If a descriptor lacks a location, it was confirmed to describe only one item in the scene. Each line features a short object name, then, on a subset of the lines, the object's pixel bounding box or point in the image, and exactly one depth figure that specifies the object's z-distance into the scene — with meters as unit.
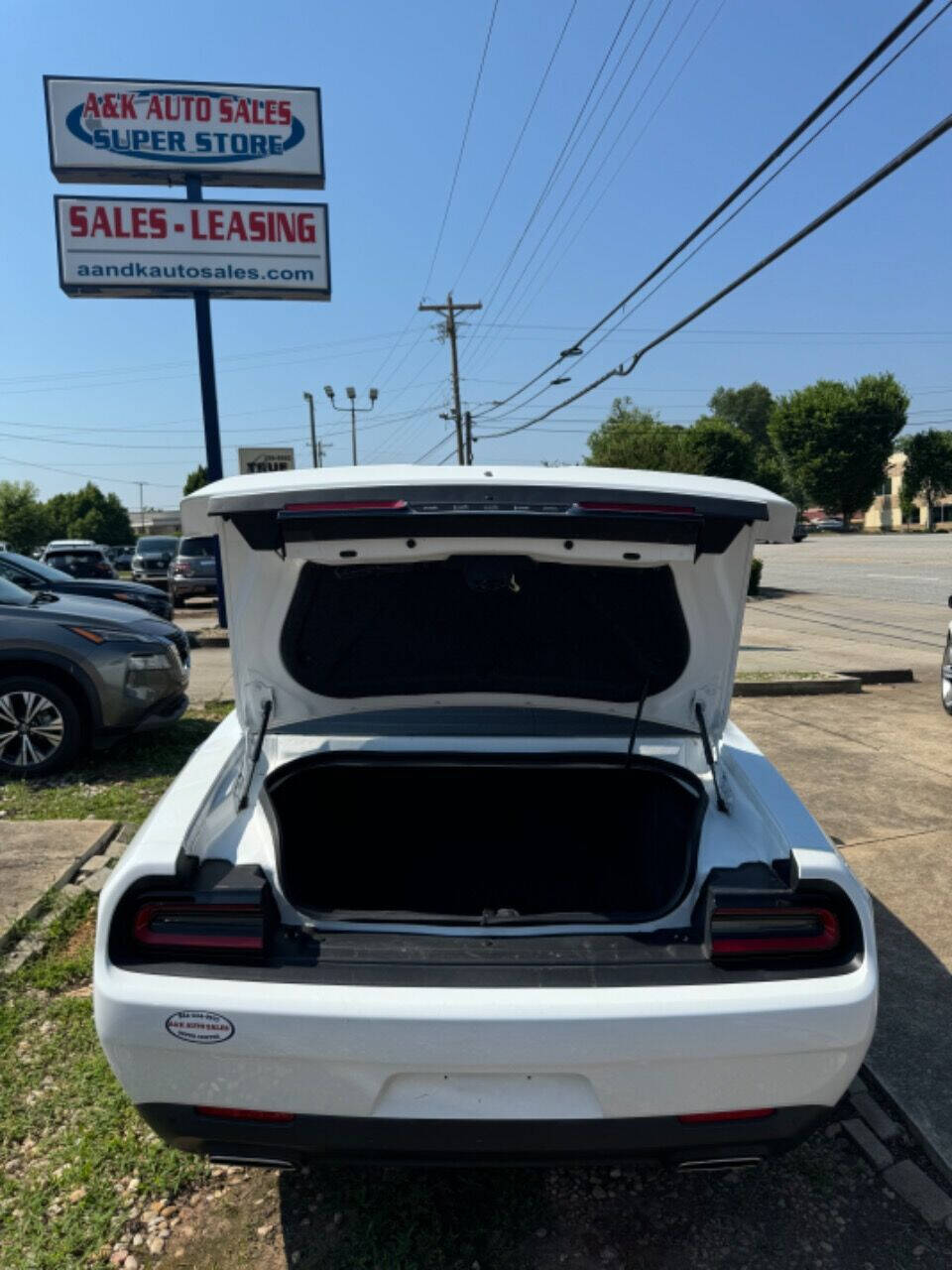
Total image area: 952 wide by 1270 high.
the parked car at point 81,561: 22.70
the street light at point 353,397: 51.28
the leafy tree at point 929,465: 74.75
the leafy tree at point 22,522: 66.75
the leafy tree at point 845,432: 68.88
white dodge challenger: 1.76
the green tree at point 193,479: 83.36
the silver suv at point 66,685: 5.89
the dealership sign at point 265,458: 14.64
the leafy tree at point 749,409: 111.56
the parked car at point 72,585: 9.52
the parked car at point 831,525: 82.31
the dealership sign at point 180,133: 13.17
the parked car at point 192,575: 19.69
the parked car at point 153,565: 27.73
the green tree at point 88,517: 76.94
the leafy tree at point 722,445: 70.56
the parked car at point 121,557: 52.01
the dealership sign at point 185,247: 13.36
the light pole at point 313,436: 58.54
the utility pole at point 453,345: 40.90
